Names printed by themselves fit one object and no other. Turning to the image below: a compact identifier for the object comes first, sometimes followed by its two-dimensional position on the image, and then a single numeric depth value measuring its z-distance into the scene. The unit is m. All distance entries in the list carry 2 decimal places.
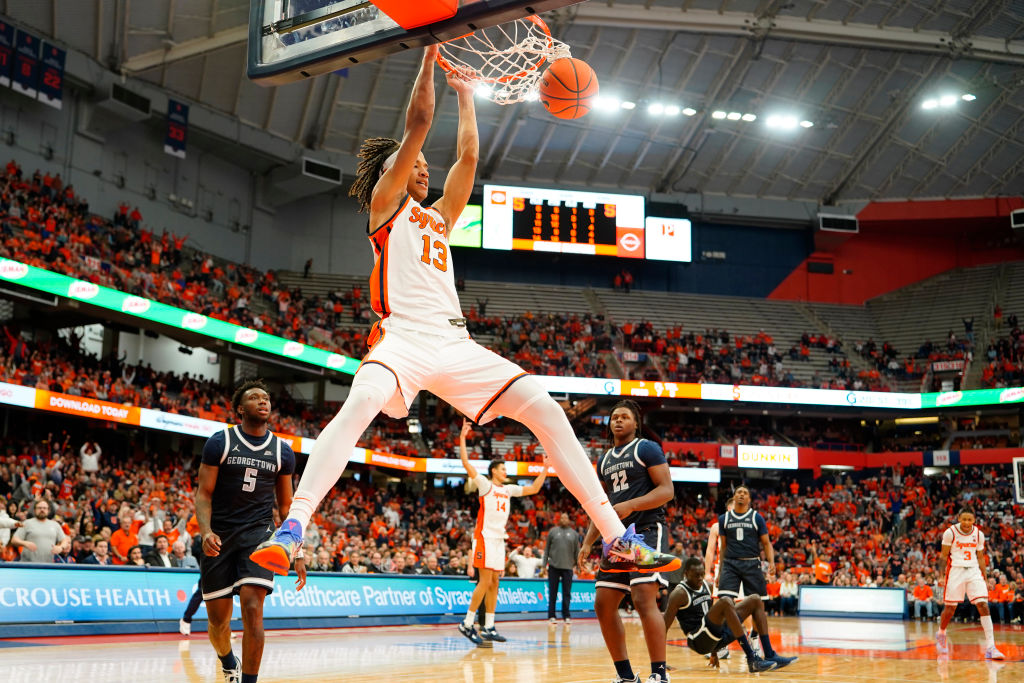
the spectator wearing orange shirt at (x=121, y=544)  13.97
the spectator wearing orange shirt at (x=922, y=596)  23.95
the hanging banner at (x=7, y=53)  24.81
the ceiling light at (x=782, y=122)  33.66
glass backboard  5.02
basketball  6.88
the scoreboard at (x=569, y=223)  34.19
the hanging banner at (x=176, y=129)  29.45
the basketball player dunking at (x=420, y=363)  4.30
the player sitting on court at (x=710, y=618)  9.62
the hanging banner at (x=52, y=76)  25.97
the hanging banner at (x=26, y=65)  25.27
